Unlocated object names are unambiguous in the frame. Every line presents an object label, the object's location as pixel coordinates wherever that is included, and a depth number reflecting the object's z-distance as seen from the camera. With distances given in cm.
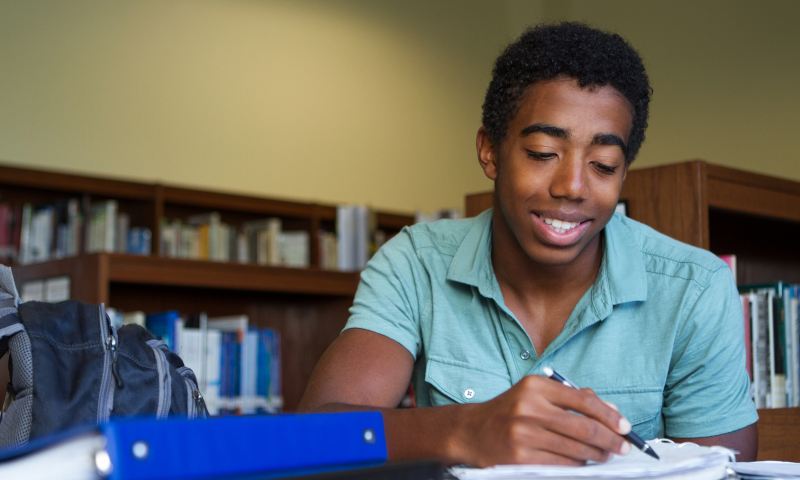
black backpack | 147
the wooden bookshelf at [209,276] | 332
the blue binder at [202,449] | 94
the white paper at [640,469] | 124
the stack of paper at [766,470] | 131
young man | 165
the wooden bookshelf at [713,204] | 197
